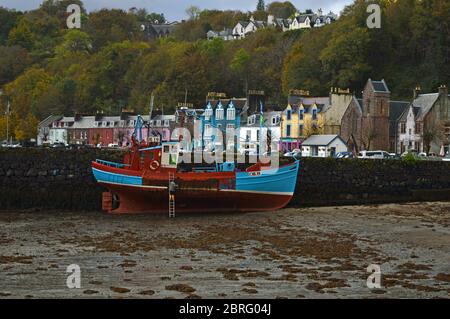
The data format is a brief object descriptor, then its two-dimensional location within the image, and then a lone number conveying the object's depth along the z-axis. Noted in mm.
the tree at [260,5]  178250
